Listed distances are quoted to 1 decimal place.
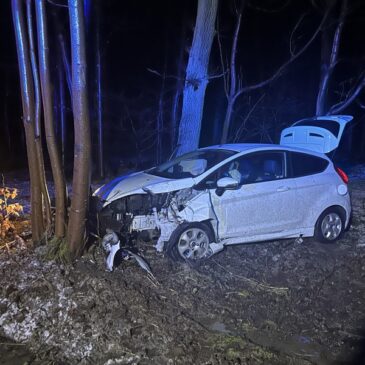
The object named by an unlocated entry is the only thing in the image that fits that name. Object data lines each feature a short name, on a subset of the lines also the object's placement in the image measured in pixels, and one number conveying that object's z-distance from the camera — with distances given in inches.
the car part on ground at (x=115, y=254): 207.9
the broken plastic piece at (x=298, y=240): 270.5
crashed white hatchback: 228.1
